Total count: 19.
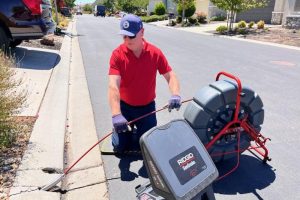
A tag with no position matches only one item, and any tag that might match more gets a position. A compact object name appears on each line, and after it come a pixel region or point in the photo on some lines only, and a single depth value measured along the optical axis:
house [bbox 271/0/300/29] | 23.12
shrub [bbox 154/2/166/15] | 49.34
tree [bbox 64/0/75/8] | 58.83
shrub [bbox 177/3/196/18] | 33.83
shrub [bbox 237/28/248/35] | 21.99
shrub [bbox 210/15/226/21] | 35.38
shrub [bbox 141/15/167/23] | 42.78
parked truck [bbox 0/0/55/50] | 8.21
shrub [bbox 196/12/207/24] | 34.34
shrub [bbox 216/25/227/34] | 23.71
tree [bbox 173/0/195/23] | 31.75
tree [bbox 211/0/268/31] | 22.11
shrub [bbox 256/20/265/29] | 23.61
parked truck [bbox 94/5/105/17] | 65.69
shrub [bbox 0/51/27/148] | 3.73
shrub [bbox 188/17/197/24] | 33.07
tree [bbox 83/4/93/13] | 119.93
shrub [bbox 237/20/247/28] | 24.59
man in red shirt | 3.31
